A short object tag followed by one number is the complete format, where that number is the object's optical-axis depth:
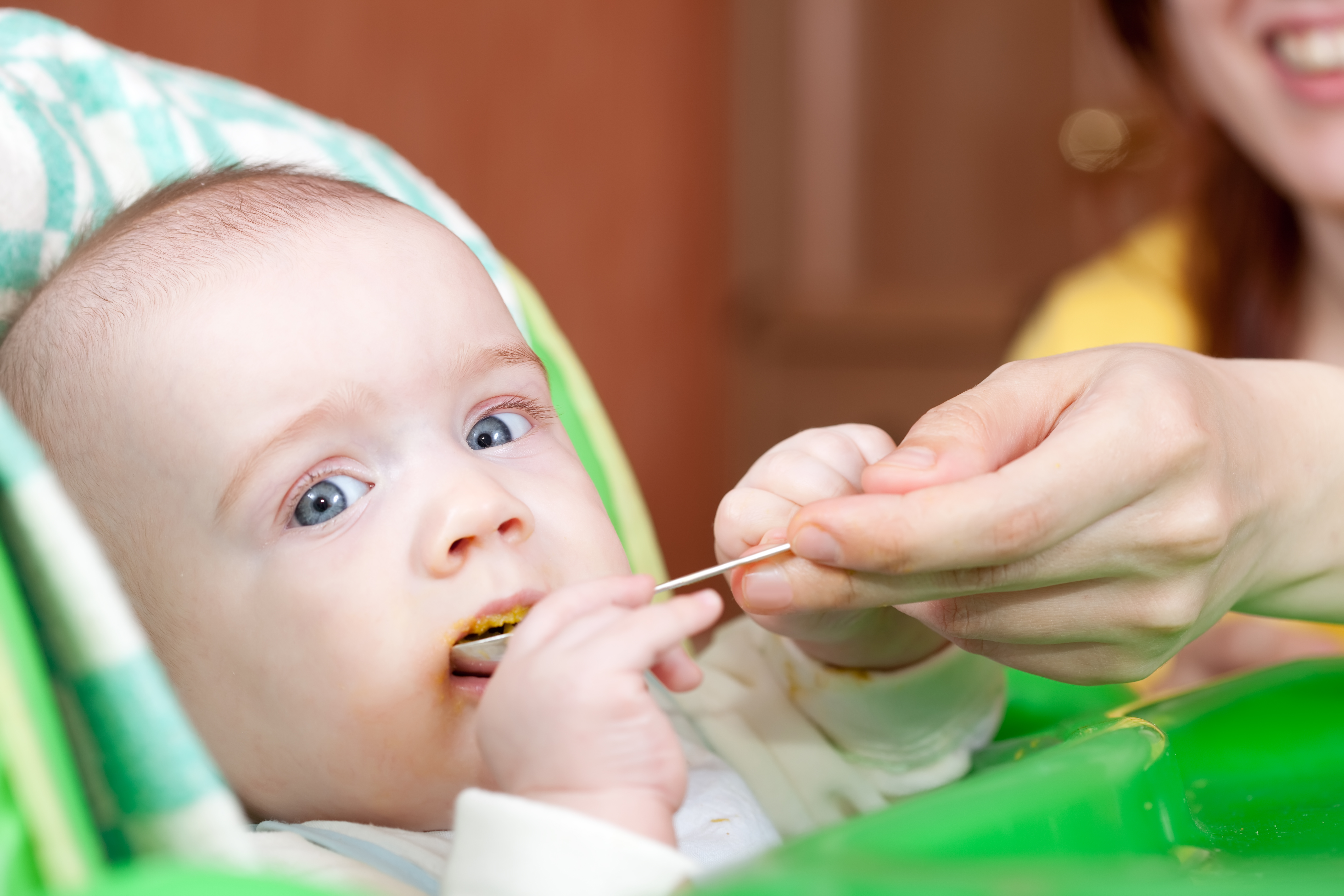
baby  0.67
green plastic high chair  0.60
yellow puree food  0.69
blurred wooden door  2.56
